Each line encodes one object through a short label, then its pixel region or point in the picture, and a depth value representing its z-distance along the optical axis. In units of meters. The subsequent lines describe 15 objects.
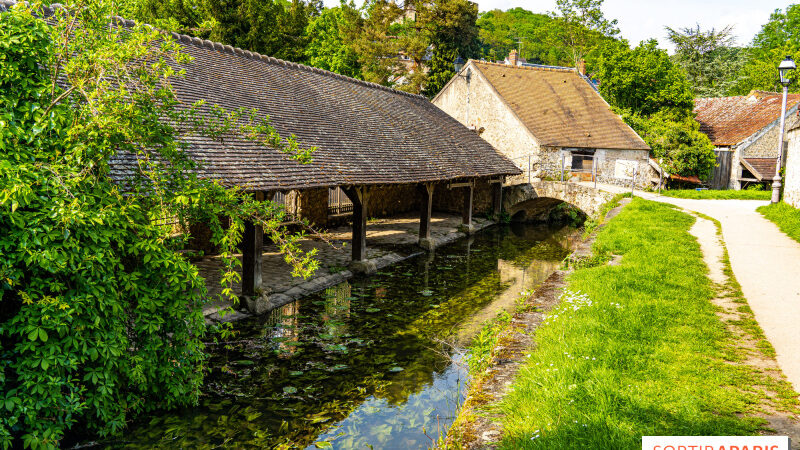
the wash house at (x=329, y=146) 9.34
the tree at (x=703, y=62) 42.62
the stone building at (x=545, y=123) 22.75
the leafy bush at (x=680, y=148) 25.64
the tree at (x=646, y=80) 27.81
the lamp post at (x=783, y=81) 13.77
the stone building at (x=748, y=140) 27.34
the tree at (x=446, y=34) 31.81
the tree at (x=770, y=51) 41.62
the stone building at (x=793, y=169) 13.79
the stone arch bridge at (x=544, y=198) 19.33
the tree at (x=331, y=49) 33.09
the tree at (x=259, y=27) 27.27
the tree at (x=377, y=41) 32.53
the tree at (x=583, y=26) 43.75
